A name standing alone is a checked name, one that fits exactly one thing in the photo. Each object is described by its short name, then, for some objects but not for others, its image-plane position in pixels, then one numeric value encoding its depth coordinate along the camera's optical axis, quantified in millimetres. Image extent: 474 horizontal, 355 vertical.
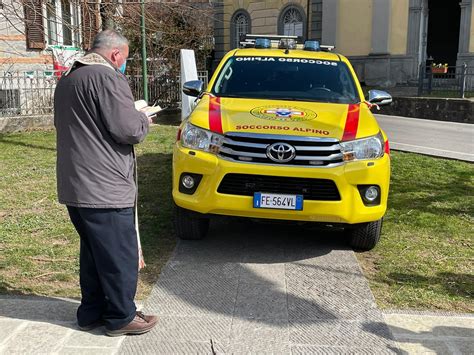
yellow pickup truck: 4609
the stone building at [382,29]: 24344
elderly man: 3084
